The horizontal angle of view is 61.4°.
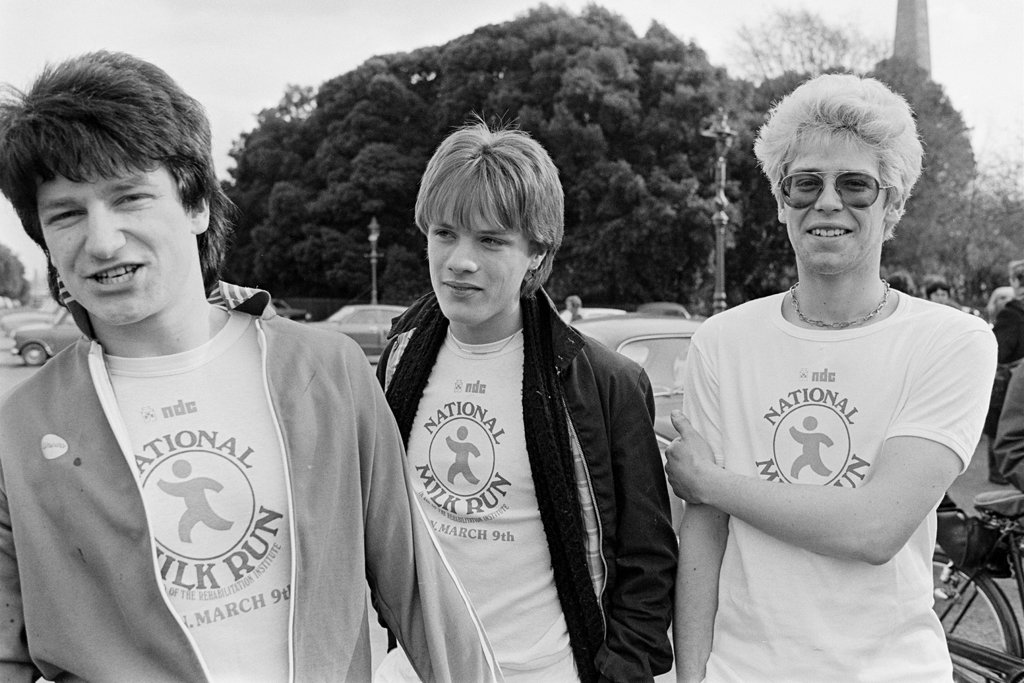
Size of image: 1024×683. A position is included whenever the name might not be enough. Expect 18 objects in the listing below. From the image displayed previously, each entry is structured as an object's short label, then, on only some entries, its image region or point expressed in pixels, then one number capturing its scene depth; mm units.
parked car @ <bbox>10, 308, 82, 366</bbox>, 18469
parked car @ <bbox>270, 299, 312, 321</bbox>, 31964
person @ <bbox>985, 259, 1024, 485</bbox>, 6762
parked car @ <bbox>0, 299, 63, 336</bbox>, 19984
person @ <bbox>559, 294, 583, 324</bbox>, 12002
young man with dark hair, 1320
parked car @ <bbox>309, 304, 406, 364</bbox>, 19141
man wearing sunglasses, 1703
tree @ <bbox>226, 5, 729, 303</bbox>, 25531
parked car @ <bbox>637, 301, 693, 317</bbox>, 21636
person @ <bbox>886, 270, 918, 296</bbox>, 7805
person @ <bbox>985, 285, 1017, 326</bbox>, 8391
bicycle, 3176
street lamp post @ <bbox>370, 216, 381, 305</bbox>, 27094
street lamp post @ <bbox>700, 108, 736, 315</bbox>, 16031
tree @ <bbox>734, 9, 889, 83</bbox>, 23797
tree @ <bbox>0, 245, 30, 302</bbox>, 64812
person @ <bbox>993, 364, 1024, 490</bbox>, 2580
